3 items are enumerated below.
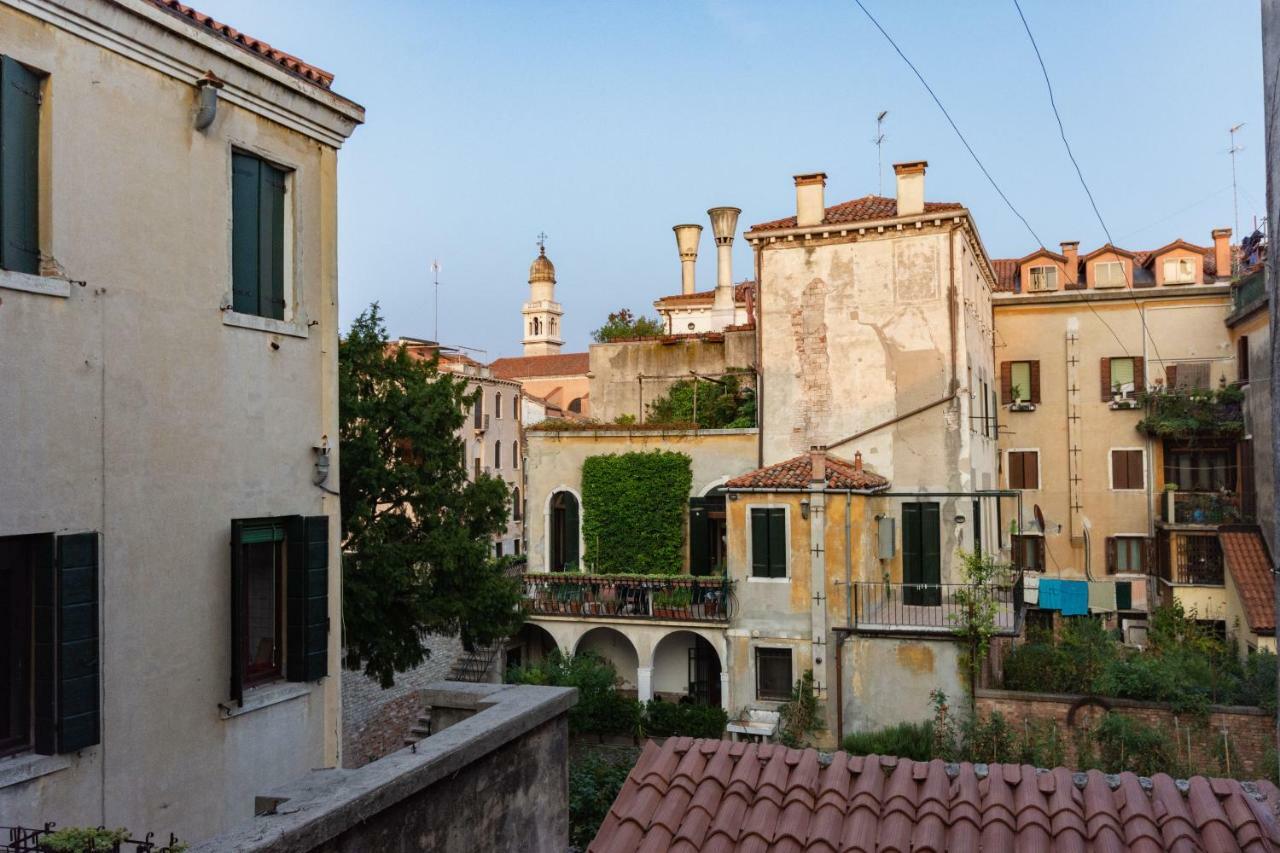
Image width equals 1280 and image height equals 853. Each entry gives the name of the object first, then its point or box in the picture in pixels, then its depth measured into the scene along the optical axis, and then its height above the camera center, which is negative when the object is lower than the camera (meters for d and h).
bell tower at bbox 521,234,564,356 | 90.19 +16.32
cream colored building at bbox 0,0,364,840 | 6.15 +0.53
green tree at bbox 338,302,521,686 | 15.15 -0.58
